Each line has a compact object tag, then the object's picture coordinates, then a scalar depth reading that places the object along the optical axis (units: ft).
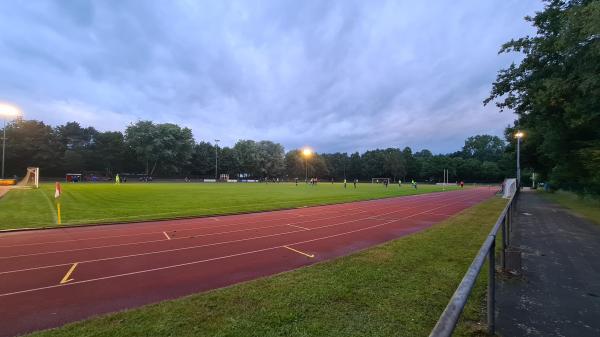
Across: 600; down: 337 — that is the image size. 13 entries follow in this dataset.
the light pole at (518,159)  106.98
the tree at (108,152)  309.01
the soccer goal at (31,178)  133.39
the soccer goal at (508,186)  99.44
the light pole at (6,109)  125.50
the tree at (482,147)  487.20
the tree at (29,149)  262.88
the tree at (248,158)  383.14
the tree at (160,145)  311.88
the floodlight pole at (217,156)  334.17
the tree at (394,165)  420.77
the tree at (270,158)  394.11
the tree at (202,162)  355.56
